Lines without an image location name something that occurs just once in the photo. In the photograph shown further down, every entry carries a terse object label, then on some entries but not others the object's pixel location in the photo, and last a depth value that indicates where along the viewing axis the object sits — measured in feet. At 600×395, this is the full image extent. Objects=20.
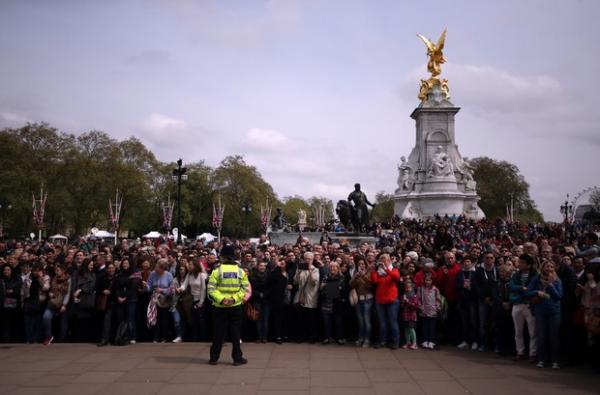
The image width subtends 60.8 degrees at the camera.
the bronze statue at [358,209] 77.20
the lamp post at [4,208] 160.40
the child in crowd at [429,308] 33.37
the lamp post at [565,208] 136.81
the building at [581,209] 289.33
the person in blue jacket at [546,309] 27.91
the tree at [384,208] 321.03
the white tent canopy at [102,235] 142.37
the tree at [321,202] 429.22
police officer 28.30
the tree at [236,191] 236.63
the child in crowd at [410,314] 33.35
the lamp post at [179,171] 82.46
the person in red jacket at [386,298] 33.32
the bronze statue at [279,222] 111.34
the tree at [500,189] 269.44
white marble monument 163.73
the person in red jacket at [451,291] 34.60
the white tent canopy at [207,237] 129.45
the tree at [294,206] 373.56
